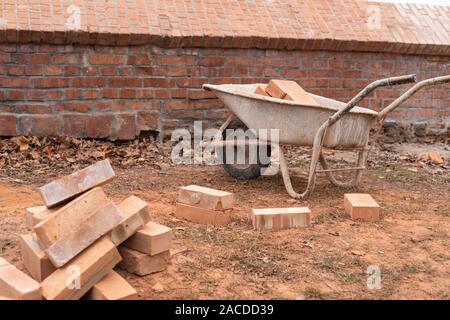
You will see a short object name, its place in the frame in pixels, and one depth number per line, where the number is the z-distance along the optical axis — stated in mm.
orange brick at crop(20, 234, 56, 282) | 2844
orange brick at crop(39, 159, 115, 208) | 3146
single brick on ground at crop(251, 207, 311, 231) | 3914
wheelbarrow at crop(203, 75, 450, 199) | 4711
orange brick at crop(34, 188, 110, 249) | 2809
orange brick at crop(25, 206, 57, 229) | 3164
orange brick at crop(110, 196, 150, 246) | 2980
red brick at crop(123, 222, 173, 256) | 3033
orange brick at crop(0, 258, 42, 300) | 2576
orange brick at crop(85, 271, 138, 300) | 2650
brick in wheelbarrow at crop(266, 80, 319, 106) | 4938
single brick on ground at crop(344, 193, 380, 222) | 4262
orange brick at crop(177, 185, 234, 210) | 3961
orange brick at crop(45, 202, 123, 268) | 2734
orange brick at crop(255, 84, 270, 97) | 5160
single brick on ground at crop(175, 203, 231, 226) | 3994
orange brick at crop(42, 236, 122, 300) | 2645
